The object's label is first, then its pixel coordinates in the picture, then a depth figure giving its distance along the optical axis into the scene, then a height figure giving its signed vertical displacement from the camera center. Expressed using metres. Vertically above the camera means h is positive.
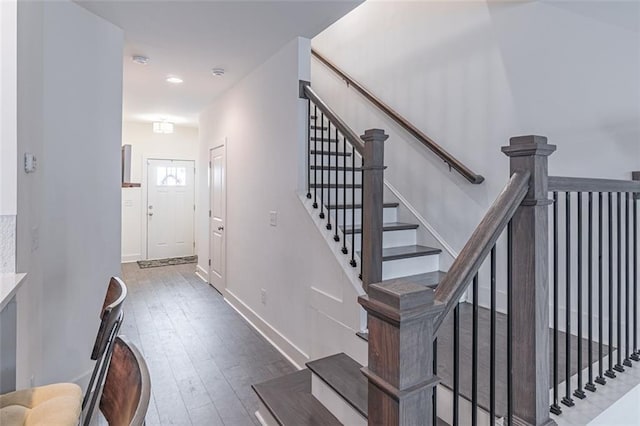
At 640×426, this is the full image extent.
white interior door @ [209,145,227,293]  4.80 -0.12
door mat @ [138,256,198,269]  6.68 -1.07
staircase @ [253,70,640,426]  0.90 -0.38
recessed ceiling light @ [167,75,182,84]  4.05 +1.46
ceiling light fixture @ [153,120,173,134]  6.30 +1.39
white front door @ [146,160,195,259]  7.19 -0.03
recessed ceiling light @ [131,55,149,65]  3.46 +1.43
